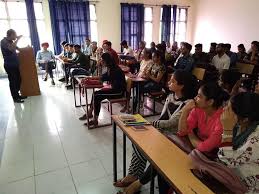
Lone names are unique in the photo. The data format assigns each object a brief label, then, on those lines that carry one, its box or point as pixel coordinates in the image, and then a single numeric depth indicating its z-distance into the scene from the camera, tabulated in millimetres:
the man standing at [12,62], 4141
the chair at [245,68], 4453
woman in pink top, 1638
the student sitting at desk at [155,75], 3750
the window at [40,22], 7039
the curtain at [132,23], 8000
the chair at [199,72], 3776
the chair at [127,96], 3346
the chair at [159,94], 3732
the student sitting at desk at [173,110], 1931
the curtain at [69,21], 7117
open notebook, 1761
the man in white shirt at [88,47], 6984
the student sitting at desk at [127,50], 6837
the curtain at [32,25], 6743
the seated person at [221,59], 4695
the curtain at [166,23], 8523
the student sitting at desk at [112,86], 3293
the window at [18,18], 6691
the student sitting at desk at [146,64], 3993
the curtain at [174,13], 8654
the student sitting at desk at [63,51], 6354
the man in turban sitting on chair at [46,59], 6230
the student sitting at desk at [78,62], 5648
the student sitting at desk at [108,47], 4895
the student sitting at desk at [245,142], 1048
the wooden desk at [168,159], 1038
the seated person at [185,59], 4398
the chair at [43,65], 6366
